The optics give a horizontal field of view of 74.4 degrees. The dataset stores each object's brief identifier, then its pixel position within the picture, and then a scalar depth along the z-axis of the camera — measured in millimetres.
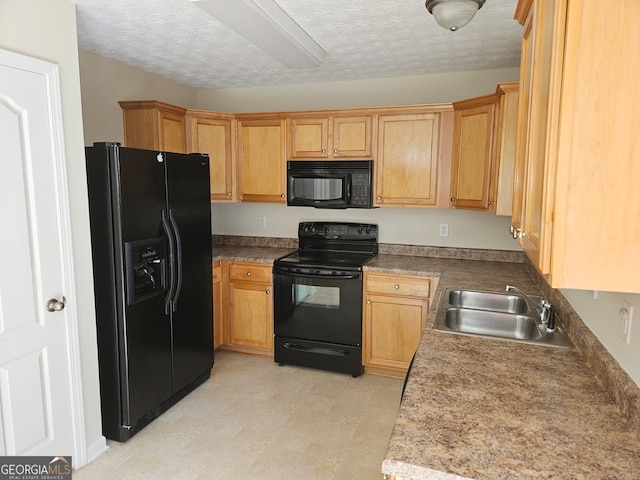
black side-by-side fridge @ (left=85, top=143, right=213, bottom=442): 2328
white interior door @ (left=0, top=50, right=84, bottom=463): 1848
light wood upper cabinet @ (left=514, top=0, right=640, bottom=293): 917
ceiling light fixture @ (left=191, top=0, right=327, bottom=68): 2043
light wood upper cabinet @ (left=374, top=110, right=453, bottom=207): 3258
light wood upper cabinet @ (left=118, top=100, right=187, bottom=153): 3254
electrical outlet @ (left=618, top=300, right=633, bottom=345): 1277
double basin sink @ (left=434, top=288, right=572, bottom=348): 1887
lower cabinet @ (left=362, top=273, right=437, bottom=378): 3158
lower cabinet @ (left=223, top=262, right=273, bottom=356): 3564
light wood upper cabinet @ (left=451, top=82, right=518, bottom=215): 2654
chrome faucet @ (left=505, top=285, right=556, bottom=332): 1938
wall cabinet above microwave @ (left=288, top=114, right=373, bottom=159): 3428
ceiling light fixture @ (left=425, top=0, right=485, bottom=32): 1532
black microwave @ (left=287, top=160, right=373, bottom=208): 3438
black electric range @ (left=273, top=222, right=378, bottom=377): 3293
